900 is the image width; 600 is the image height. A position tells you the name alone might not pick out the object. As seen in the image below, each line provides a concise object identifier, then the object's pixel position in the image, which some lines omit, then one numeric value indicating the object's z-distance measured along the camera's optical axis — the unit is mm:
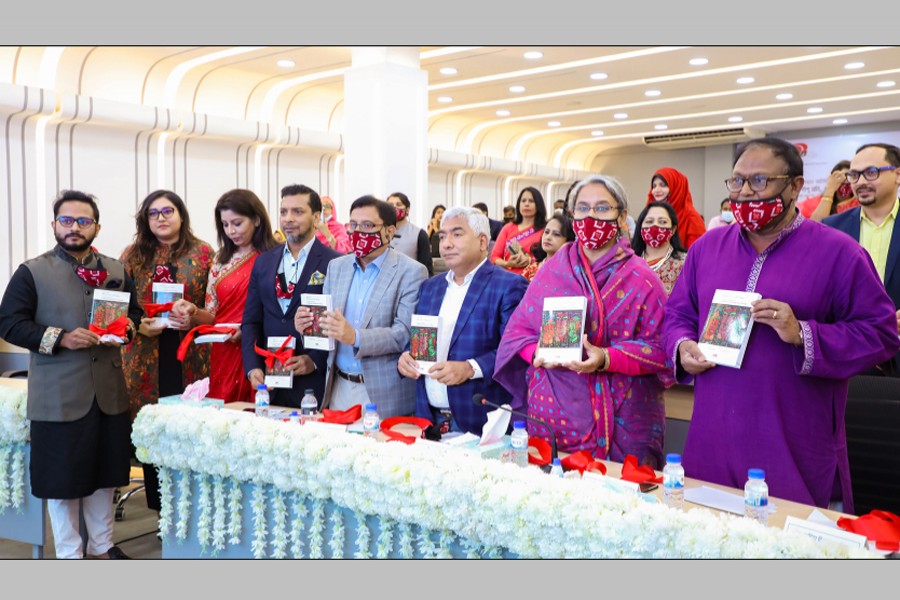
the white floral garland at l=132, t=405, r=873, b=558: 1728
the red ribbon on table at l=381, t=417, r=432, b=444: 2748
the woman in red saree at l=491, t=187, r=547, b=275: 5969
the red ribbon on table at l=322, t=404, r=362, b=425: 2824
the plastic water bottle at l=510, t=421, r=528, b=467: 2268
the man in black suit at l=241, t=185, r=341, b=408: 3422
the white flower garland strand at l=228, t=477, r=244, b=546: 2639
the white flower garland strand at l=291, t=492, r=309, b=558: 2471
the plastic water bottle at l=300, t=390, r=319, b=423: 2953
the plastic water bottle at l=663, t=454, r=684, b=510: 1962
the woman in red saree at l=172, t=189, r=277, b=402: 3787
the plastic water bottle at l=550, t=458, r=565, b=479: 2121
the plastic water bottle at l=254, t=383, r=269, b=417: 2992
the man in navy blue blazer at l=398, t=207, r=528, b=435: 2918
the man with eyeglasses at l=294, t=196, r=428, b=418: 3195
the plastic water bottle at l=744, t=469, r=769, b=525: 1854
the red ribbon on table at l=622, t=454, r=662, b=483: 2121
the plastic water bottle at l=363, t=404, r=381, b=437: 2709
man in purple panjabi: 2047
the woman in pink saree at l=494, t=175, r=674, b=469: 2461
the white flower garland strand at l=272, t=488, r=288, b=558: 2520
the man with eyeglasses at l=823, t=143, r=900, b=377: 3242
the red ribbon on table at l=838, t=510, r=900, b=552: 1642
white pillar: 7473
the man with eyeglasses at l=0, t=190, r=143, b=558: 3279
